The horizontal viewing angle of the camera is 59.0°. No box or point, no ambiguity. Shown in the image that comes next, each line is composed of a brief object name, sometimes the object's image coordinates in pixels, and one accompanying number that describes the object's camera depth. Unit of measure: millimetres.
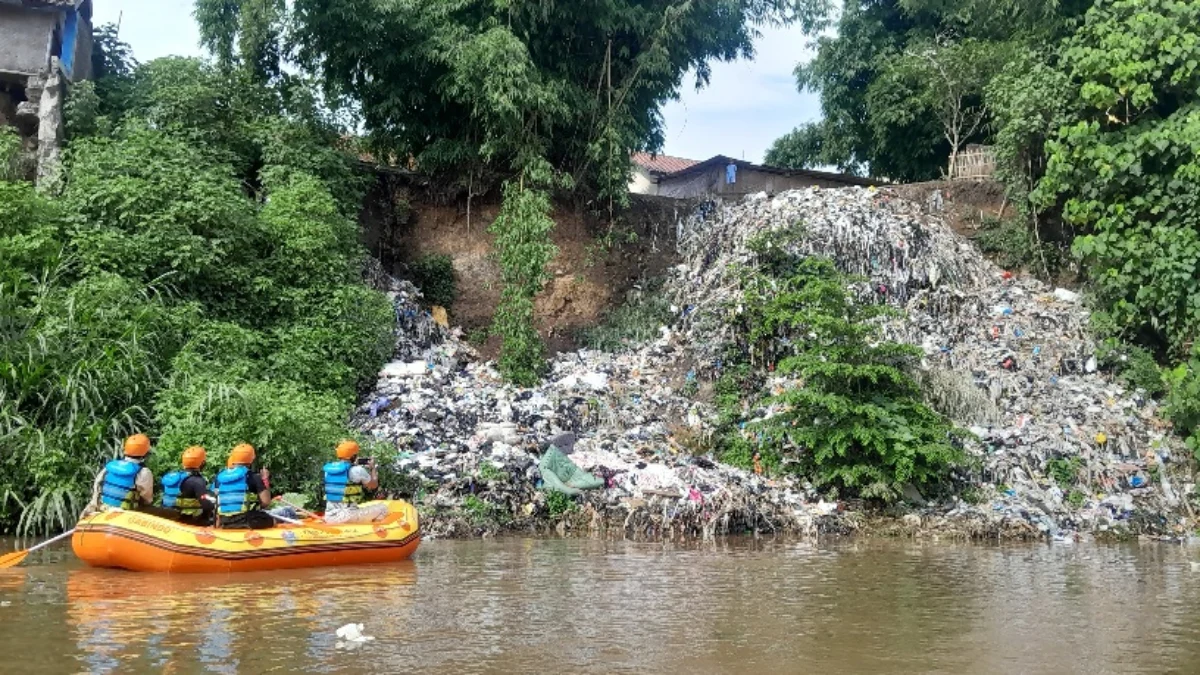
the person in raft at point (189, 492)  9289
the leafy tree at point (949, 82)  20109
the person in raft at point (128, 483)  9102
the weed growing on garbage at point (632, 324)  16750
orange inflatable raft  8617
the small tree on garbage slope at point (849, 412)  12000
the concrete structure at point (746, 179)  23391
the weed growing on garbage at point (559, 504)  11664
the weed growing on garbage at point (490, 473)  11750
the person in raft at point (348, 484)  9656
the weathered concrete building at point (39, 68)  14906
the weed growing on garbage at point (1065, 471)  12836
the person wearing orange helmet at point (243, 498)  9164
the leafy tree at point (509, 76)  15742
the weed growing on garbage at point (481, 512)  11367
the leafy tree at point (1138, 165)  14695
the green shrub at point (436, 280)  17250
